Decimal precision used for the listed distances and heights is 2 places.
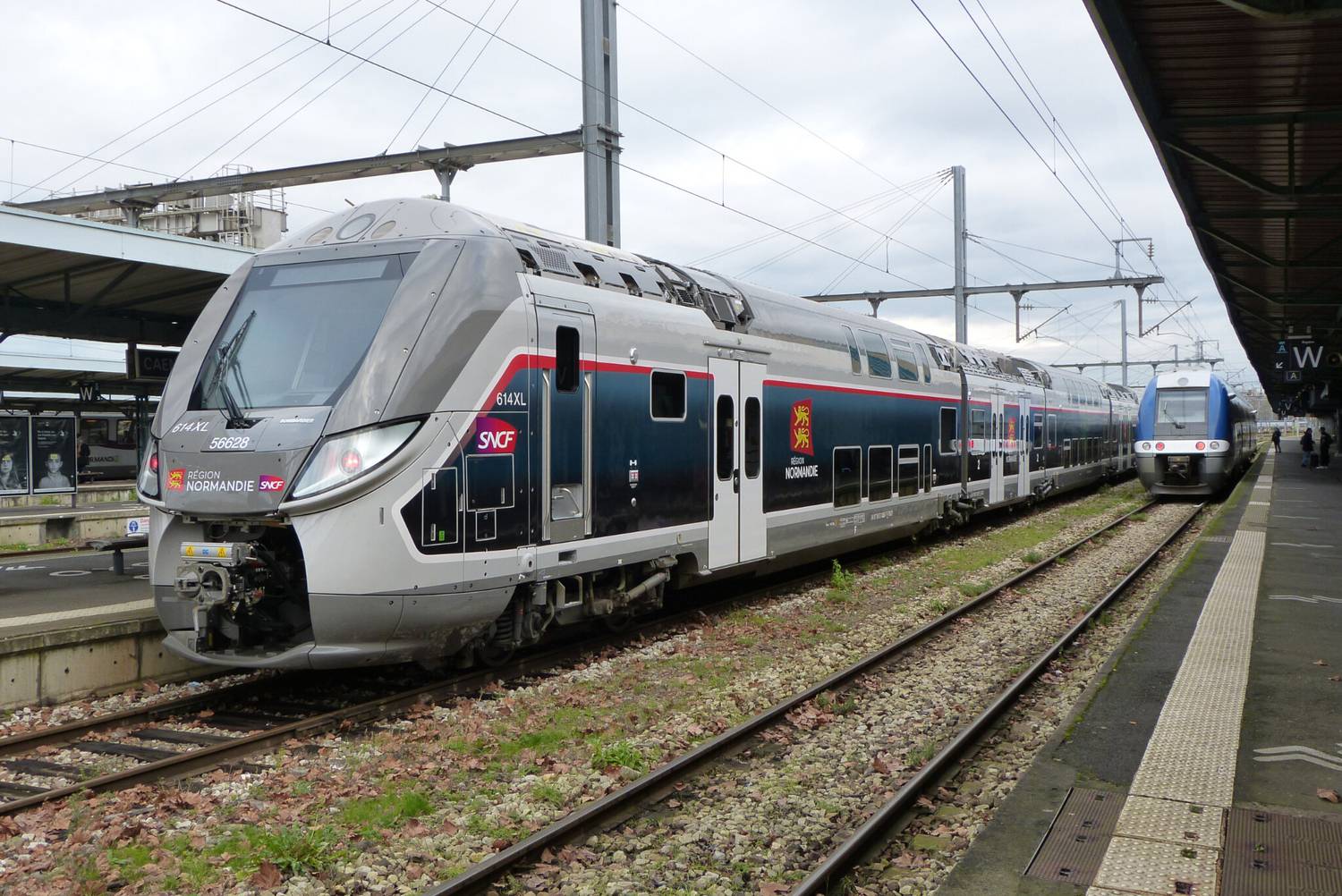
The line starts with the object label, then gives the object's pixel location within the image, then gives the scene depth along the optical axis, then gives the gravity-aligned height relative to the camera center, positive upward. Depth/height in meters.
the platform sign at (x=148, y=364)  12.88 +1.03
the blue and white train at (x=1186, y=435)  27.97 +0.16
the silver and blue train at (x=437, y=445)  7.23 +0.01
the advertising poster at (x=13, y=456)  14.66 -0.07
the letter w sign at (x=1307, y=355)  29.30 +2.32
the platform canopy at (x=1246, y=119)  9.86 +3.77
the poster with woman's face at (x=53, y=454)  15.38 -0.06
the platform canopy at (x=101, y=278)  11.22 +2.10
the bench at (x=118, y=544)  11.62 -1.01
